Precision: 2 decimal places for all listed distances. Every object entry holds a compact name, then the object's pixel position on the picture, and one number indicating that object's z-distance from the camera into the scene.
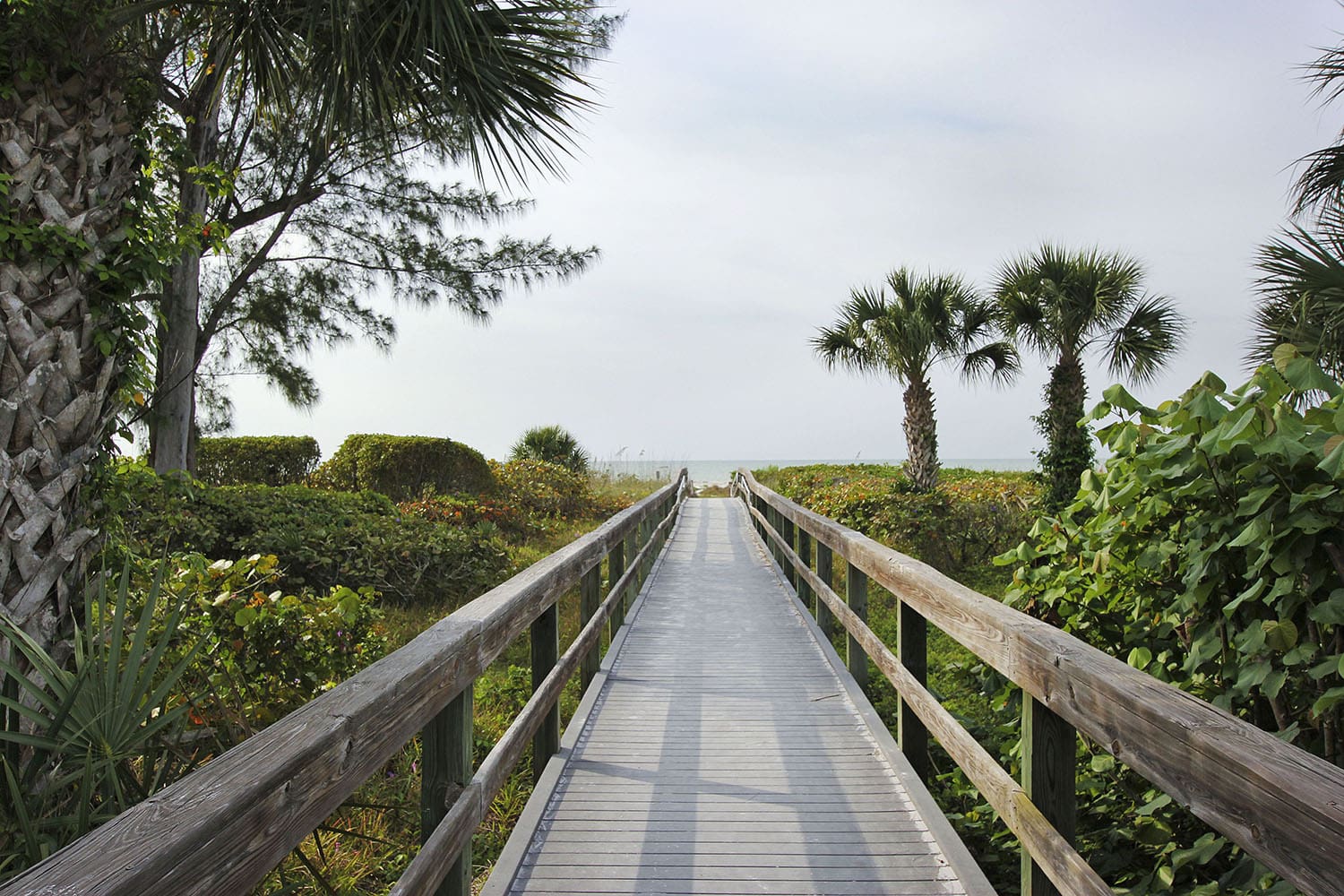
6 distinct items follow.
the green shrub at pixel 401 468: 14.02
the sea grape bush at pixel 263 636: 3.71
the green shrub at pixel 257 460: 15.17
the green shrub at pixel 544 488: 15.52
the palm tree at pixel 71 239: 3.12
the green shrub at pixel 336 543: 7.53
